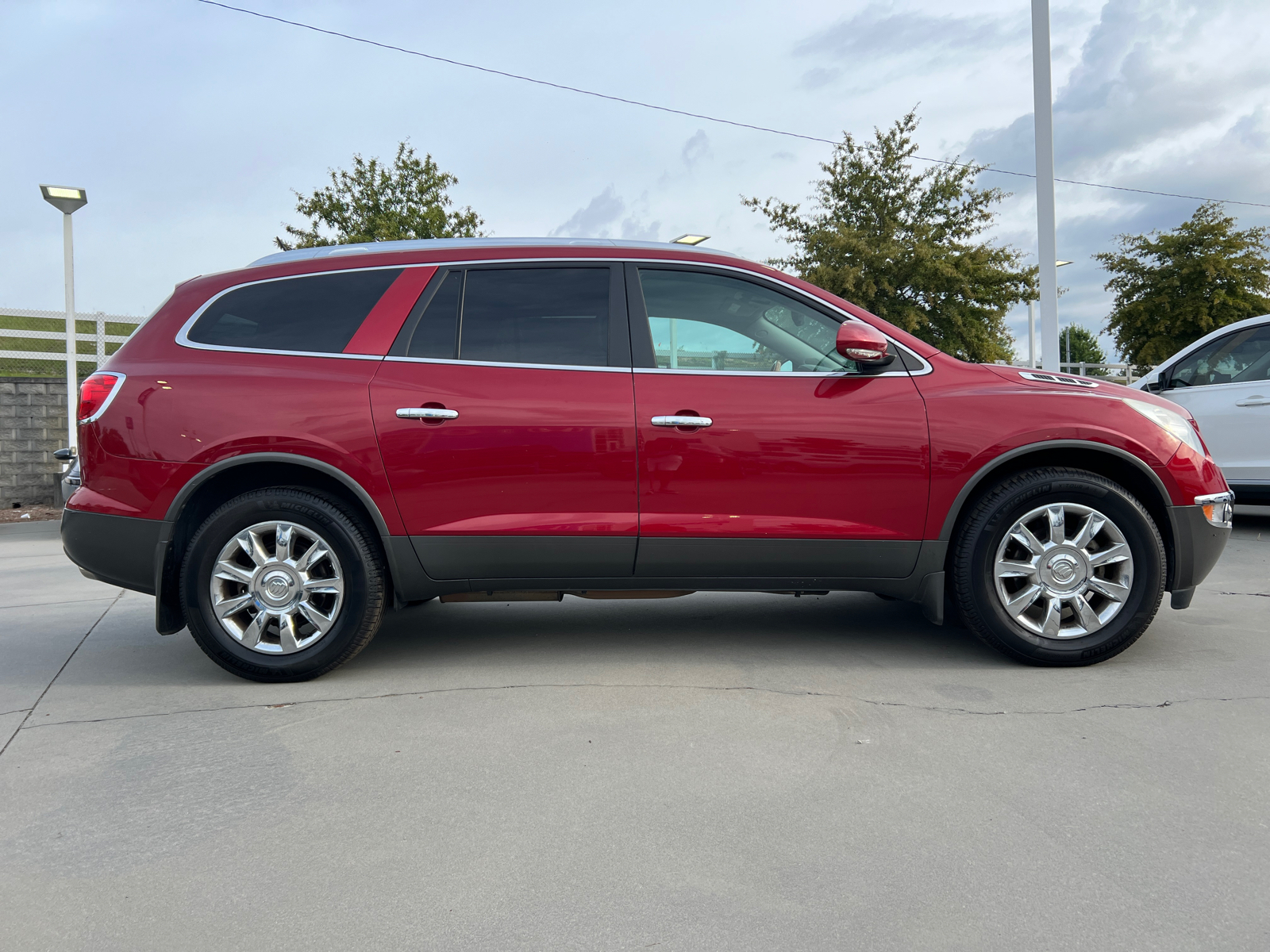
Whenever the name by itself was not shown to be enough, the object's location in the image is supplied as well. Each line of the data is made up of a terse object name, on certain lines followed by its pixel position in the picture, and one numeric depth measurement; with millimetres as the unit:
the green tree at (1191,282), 25469
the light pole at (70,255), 13570
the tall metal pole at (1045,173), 12695
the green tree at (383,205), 22781
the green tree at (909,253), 23500
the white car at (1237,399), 8055
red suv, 3998
